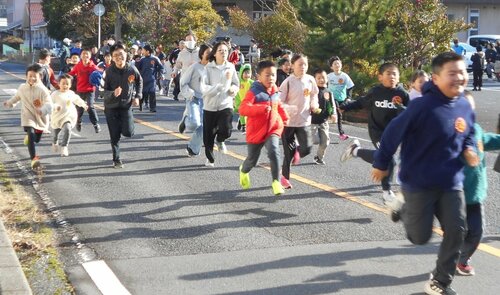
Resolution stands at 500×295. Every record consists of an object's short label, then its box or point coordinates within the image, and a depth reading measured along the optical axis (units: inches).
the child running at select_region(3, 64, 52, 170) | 428.1
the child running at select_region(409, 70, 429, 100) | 344.2
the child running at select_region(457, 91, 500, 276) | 226.5
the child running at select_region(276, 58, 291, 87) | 494.9
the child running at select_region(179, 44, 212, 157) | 440.8
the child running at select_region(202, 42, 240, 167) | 426.0
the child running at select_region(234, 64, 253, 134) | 557.3
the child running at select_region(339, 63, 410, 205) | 339.6
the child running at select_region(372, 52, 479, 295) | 209.3
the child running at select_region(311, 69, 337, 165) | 445.4
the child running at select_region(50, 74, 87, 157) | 479.5
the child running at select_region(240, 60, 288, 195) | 343.9
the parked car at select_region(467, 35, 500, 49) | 1535.3
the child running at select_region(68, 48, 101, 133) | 601.6
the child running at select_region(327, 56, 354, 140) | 568.7
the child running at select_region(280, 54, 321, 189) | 378.6
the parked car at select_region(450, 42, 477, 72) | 1445.6
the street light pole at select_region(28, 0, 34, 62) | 2546.8
